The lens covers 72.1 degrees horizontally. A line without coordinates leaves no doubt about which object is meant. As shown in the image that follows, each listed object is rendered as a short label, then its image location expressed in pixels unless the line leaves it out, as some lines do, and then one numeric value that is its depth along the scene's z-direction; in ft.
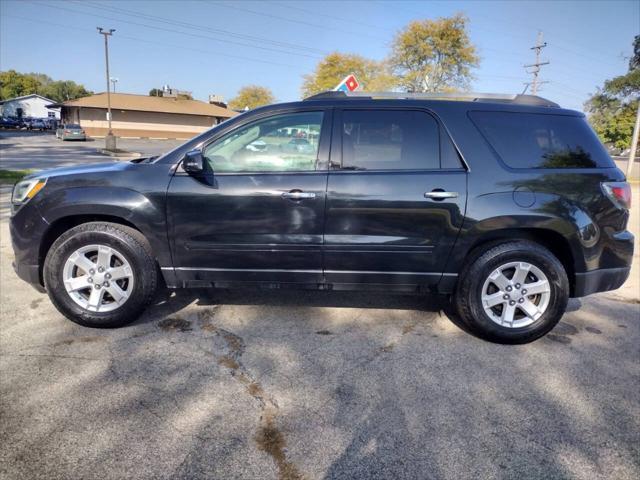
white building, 237.25
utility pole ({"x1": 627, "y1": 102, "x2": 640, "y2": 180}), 73.36
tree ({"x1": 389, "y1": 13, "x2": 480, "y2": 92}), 152.05
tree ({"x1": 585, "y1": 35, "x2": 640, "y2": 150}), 104.81
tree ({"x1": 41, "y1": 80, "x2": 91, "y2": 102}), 328.49
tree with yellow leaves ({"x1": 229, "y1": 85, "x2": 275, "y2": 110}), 268.82
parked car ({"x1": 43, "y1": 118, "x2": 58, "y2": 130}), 187.71
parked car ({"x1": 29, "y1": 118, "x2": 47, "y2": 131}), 179.42
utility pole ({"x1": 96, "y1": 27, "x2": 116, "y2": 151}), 126.41
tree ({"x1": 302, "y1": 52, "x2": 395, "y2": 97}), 175.01
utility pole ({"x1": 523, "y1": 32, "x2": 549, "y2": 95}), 137.49
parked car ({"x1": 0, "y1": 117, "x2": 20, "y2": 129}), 175.22
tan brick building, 159.53
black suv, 11.02
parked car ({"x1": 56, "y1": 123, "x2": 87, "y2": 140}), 124.26
